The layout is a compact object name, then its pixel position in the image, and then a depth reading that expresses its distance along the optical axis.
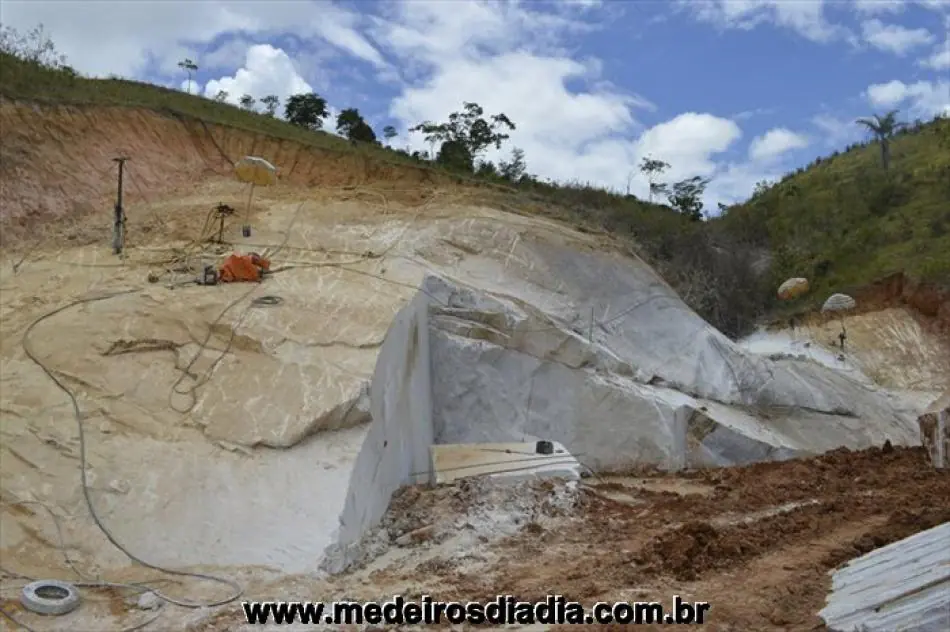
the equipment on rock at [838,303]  19.20
